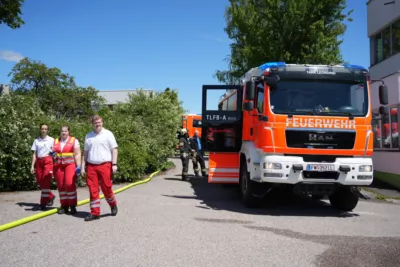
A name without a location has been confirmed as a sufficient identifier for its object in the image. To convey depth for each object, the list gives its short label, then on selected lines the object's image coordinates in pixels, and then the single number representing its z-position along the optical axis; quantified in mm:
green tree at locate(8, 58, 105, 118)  33253
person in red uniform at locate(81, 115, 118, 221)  7348
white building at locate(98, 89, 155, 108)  61219
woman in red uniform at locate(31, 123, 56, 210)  8164
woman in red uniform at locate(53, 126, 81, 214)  7707
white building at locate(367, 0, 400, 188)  14047
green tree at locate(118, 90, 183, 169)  18516
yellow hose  6411
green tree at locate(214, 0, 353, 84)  19609
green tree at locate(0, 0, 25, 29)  15982
